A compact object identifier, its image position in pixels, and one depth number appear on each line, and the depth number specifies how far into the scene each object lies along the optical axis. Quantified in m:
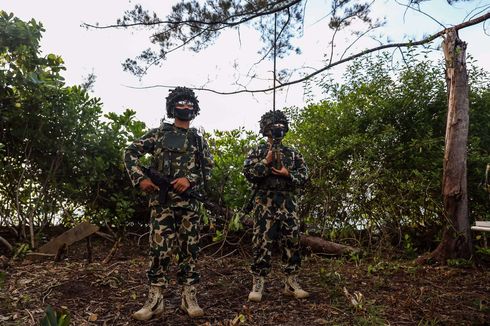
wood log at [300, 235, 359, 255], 6.06
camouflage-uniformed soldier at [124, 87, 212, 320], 3.88
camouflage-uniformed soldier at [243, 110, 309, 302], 4.43
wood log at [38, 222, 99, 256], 5.28
